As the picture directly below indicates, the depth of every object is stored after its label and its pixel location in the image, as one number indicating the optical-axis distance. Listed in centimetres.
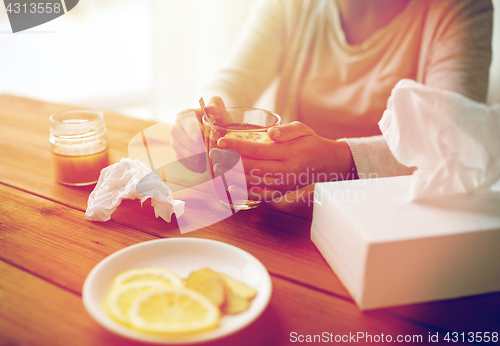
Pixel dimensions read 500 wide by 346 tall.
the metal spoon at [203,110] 62
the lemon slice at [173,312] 33
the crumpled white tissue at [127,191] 58
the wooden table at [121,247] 39
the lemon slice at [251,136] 61
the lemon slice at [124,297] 35
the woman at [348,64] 70
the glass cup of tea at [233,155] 59
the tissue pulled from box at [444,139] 45
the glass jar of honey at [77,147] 66
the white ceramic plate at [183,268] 34
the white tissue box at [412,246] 40
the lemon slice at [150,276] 41
